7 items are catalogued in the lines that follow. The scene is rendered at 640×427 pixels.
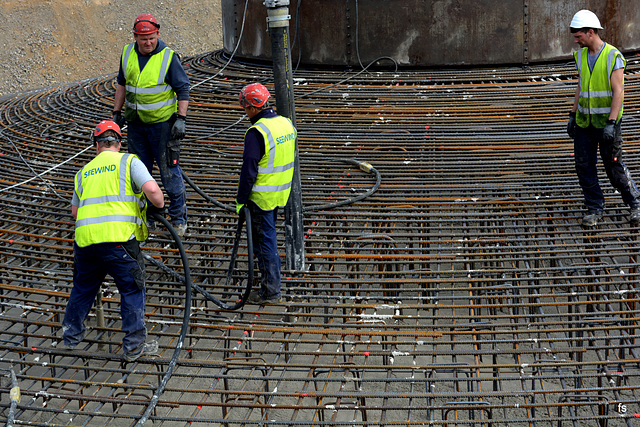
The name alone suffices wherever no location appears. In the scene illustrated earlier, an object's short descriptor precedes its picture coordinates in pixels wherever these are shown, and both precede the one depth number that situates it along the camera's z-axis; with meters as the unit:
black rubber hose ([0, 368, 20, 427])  8.45
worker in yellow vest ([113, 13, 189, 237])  13.19
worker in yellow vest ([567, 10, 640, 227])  12.58
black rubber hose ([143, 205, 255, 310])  10.42
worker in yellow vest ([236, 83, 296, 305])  10.74
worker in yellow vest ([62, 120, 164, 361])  9.65
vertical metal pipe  11.12
